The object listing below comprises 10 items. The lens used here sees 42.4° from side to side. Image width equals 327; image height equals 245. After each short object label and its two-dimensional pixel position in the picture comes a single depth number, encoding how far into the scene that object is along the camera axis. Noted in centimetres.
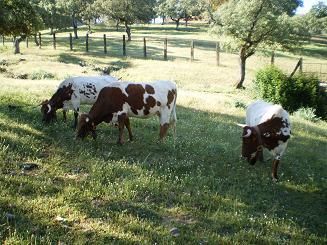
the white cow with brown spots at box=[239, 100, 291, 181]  1119
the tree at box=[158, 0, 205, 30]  10369
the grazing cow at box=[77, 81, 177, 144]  1239
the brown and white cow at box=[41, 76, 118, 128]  1436
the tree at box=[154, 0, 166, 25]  10748
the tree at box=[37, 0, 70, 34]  5819
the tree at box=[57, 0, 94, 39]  6538
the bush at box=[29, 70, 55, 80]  3145
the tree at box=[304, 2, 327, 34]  7719
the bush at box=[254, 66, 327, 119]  2583
